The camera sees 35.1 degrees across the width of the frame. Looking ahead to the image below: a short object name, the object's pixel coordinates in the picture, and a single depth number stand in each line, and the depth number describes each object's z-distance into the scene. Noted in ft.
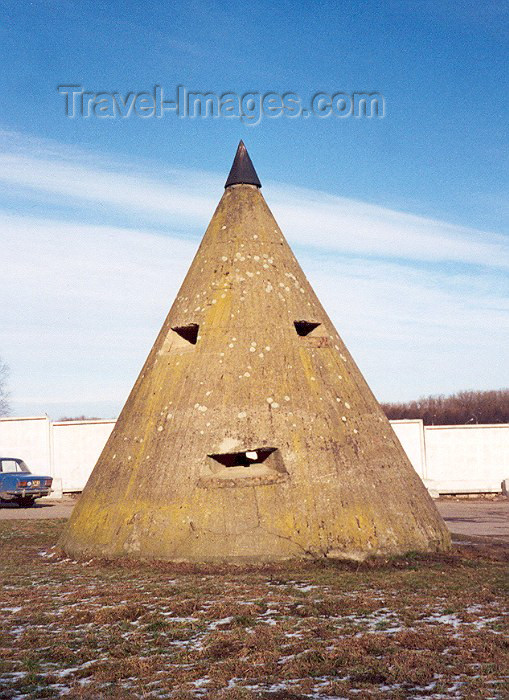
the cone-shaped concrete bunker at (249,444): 32.09
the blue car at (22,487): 80.12
